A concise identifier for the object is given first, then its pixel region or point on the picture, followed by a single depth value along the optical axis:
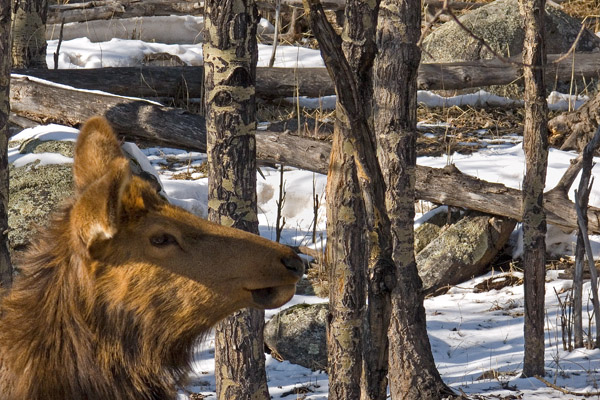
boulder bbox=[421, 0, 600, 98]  24.81
